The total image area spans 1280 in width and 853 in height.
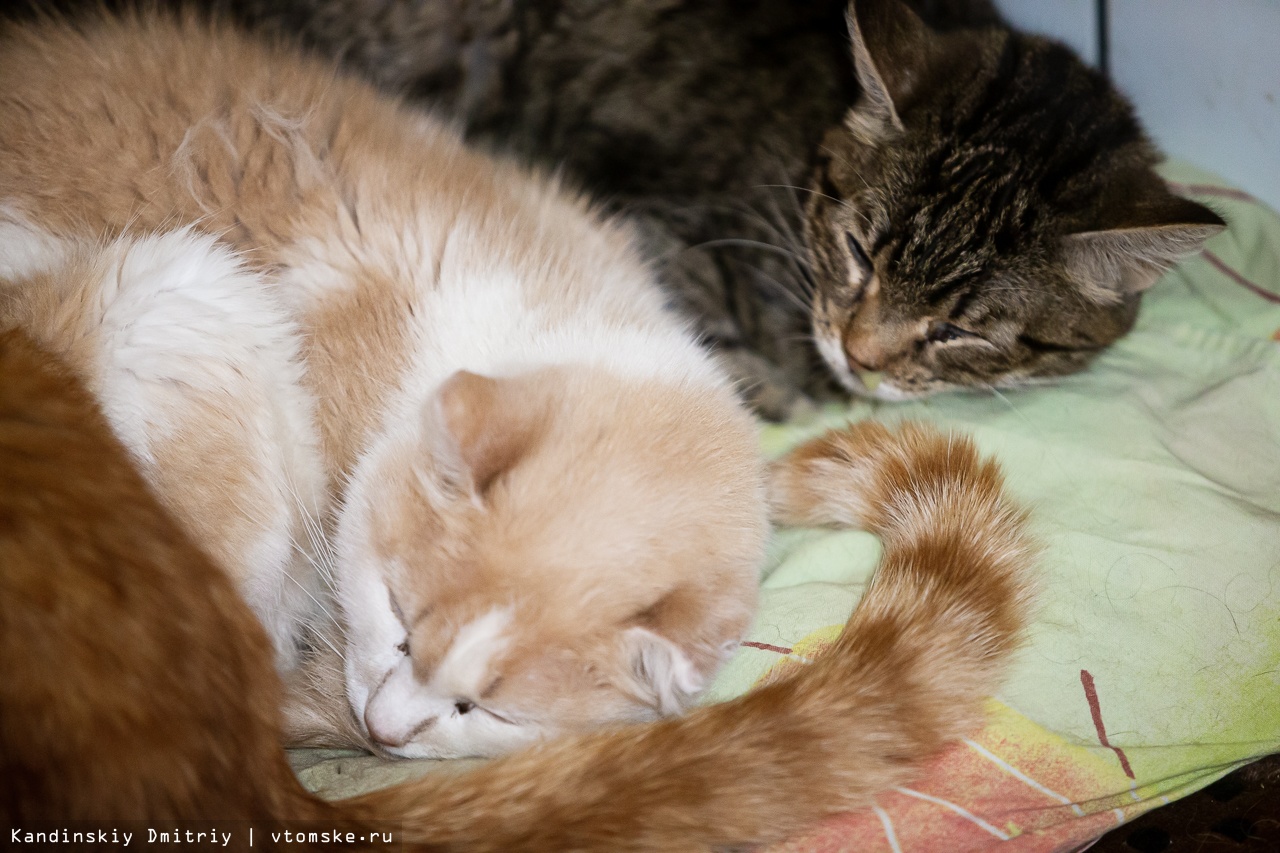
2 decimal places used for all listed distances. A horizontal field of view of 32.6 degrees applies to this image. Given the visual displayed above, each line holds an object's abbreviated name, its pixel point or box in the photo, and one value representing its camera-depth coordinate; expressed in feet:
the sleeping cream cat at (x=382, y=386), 1.78
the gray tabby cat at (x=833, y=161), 2.06
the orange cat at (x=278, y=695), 1.57
